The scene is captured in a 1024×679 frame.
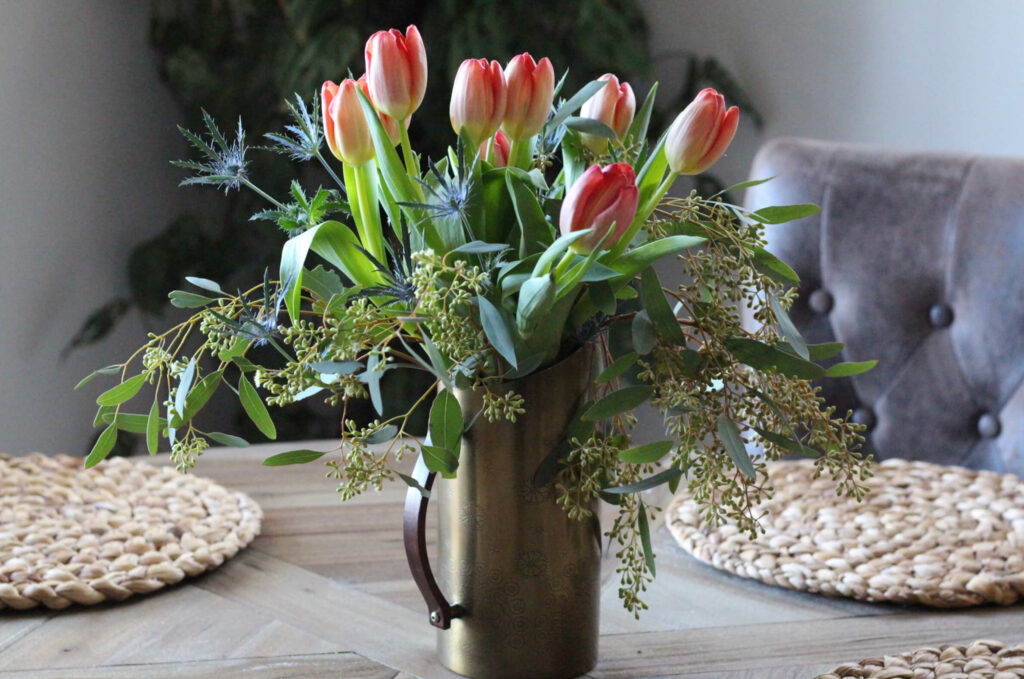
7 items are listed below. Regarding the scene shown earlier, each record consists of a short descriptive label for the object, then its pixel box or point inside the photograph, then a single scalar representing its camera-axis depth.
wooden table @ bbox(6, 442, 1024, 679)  1.56
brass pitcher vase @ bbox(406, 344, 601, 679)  1.50
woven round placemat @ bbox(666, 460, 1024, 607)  1.67
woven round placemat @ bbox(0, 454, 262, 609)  1.66
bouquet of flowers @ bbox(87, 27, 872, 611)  1.43
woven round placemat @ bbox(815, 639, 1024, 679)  1.50
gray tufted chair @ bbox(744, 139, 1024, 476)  2.18
